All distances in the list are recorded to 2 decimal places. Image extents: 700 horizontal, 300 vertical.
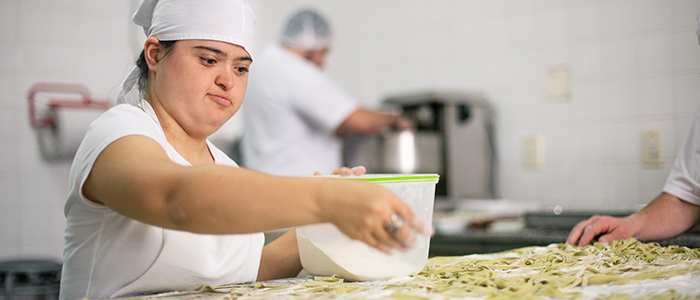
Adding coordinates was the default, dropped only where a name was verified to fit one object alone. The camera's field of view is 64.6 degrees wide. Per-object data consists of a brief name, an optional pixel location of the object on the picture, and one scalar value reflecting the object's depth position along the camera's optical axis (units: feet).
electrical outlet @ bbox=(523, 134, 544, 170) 8.43
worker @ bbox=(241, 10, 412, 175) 7.44
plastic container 2.72
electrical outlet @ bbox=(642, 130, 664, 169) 7.35
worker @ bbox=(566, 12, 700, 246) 3.92
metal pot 8.24
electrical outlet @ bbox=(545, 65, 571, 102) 8.18
